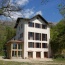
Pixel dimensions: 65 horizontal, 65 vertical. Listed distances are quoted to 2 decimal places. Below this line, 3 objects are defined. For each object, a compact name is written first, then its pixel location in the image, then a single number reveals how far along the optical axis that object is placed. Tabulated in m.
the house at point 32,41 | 21.20
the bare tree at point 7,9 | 6.19
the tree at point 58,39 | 20.94
